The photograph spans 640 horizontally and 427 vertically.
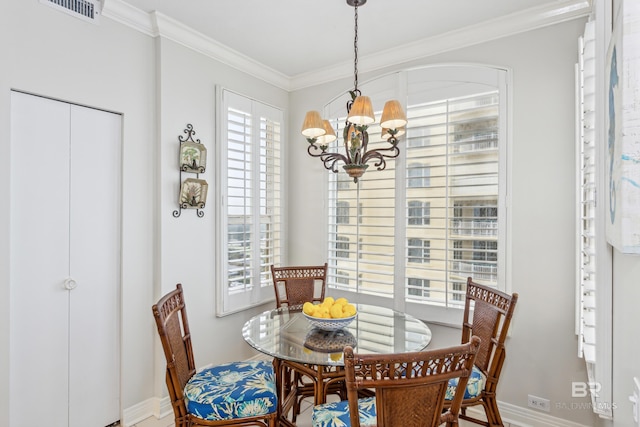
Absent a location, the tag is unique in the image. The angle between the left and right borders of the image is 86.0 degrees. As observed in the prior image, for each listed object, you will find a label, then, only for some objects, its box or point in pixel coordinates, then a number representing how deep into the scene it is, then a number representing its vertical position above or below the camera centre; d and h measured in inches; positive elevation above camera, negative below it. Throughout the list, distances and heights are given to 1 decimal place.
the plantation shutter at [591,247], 51.7 -6.0
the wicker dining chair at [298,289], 100.6 -27.2
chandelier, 78.3 +20.5
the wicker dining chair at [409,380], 49.6 -24.8
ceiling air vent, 84.3 +51.2
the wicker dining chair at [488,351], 77.4 -32.2
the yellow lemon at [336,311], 81.1 -23.7
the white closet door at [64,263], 79.9 -13.7
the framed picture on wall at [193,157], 107.4 +17.0
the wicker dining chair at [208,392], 70.2 -38.7
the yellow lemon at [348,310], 81.8 -23.7
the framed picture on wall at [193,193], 107.3 +5.4
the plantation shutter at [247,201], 121.2 +3.7
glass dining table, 71.5 -29.3
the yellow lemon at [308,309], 83.0 -23.7
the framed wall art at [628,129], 37.6 +9.7
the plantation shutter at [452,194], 102.9 +6.0
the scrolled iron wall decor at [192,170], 107.3 +12.8
